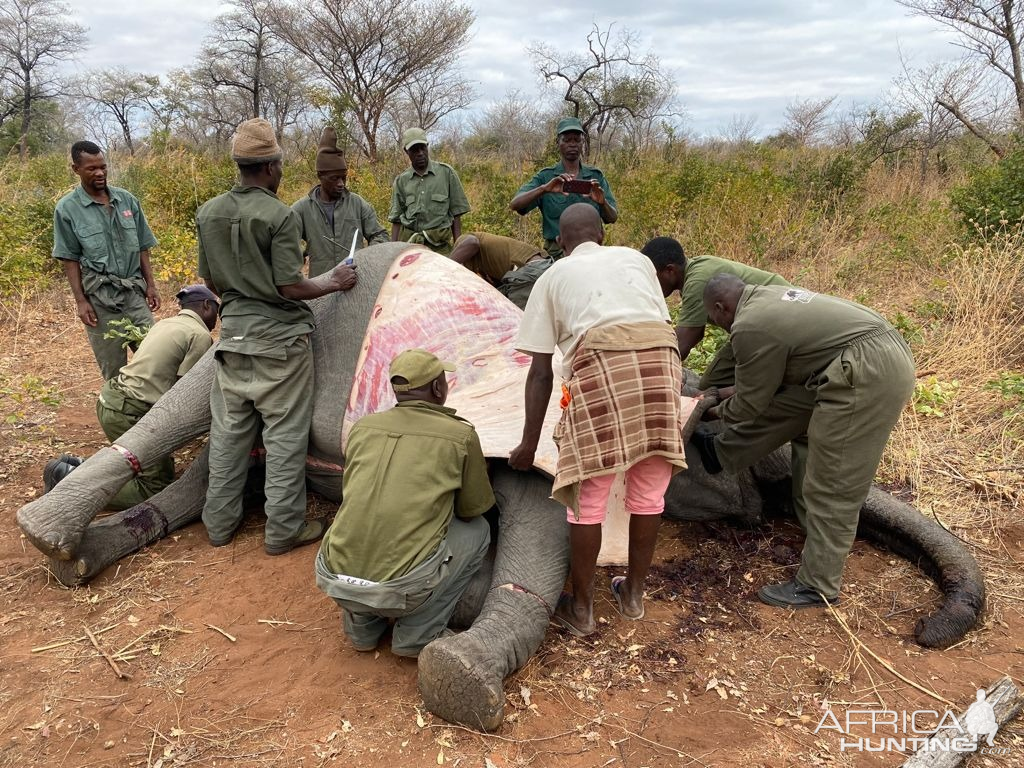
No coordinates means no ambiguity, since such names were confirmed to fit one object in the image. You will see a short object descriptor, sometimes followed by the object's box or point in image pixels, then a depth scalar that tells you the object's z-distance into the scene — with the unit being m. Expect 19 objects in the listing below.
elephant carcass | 2.89
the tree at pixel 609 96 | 17.84
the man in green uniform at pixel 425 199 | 5.86
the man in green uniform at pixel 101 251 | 4.63
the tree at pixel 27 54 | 24.98
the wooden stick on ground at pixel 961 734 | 2.17
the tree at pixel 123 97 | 28.80
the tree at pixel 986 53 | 12.02
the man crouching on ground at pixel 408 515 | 2.48
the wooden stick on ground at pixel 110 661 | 2.73
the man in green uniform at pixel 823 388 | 2.84
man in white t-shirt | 2.53
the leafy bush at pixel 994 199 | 6.77
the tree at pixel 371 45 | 18.50
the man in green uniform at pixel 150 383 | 4.00
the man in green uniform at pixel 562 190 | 4.96
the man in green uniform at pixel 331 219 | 4.93
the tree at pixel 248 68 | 24.34
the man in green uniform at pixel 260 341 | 3.32
